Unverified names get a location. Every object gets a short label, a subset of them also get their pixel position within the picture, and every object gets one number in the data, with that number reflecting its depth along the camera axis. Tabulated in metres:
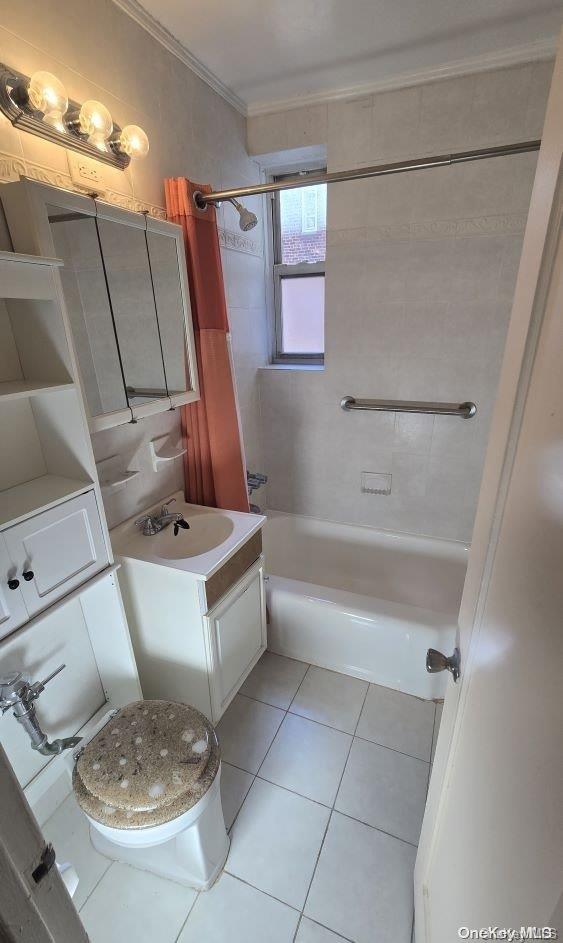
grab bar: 2.04
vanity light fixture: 1.04
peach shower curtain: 1.57
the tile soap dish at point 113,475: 1.47
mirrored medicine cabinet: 1.08
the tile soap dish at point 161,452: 1.66
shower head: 1.67
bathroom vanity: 1.39
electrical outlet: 1.25
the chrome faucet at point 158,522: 1.58
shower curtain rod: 1.30
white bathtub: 1.71
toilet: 1.02
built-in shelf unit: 0.99
